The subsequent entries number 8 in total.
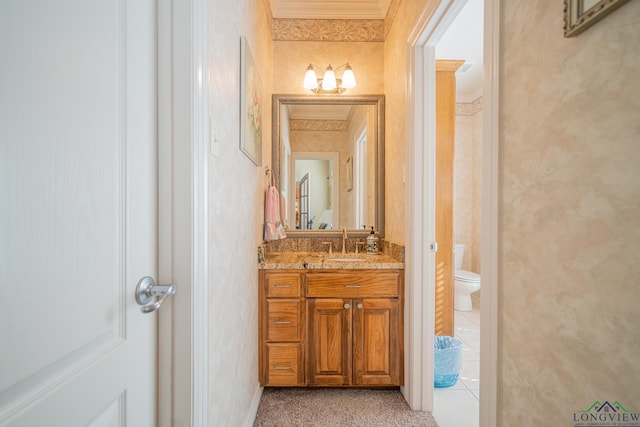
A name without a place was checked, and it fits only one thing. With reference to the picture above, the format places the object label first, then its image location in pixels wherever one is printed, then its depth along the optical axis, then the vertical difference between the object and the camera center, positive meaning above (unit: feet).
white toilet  10.73 -3.00
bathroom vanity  6.28 -2.56
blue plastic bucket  6.52 -3.67
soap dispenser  7.70 -0.97
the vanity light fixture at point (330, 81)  7.70 +3.61
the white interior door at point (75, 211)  1.53 -0.01
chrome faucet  7.91 -0.88
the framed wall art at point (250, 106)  4.72 +1.97
